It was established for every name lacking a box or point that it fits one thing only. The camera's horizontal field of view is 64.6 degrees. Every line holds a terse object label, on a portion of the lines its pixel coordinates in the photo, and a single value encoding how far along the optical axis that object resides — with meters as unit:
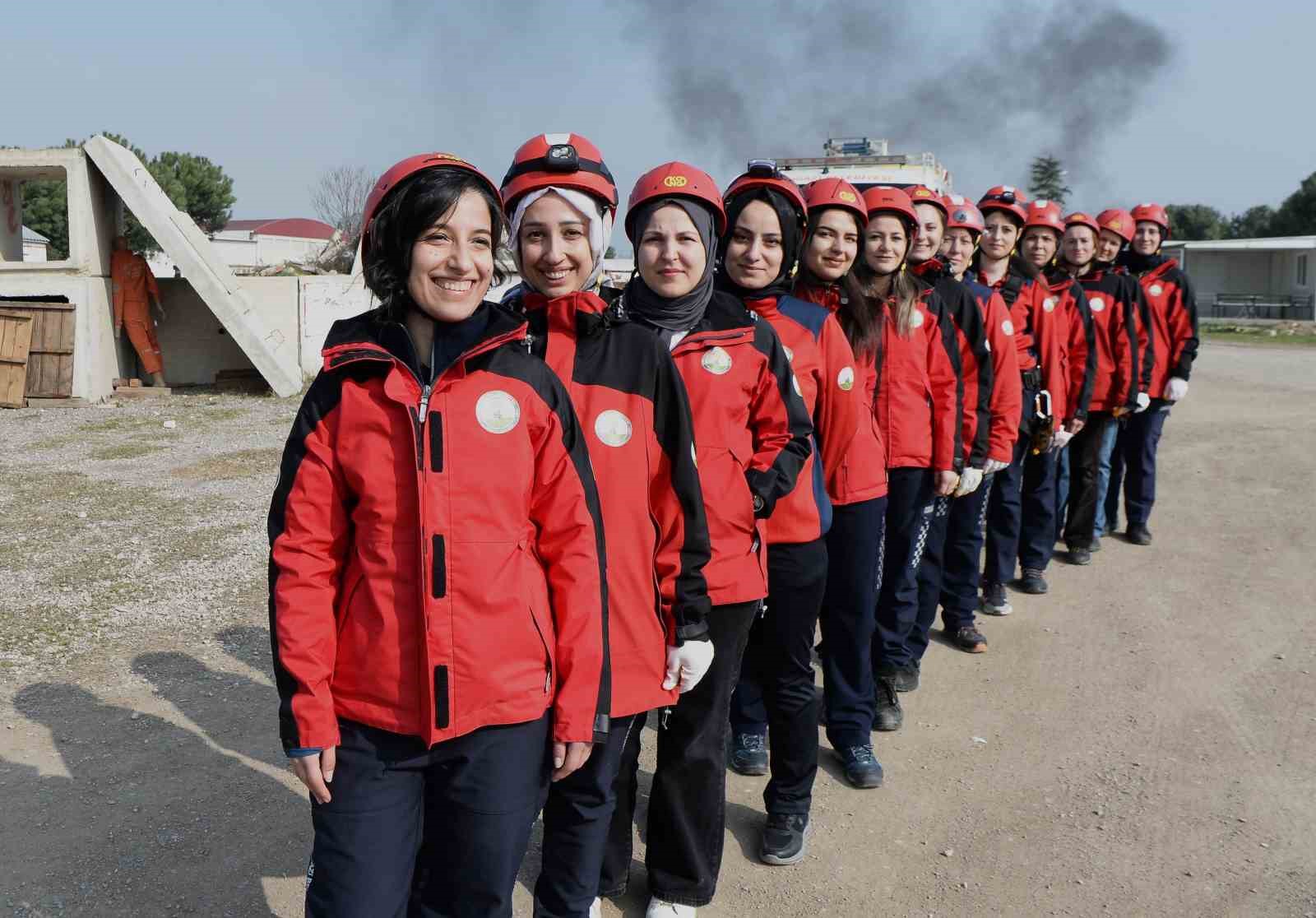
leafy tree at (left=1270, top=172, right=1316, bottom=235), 49.09
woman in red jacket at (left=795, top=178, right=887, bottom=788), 3.68
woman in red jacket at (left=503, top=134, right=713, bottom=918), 2.48
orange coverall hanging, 14.44
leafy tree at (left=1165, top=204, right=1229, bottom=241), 56.81
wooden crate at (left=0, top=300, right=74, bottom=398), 13.49
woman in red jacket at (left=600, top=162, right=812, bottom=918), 2.88
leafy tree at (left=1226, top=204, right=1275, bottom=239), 53.56
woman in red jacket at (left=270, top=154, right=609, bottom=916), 2.02
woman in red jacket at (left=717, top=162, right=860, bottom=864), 3.25
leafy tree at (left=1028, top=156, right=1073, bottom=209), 70.69
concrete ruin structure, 13.61
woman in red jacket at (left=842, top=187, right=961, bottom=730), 4.05
